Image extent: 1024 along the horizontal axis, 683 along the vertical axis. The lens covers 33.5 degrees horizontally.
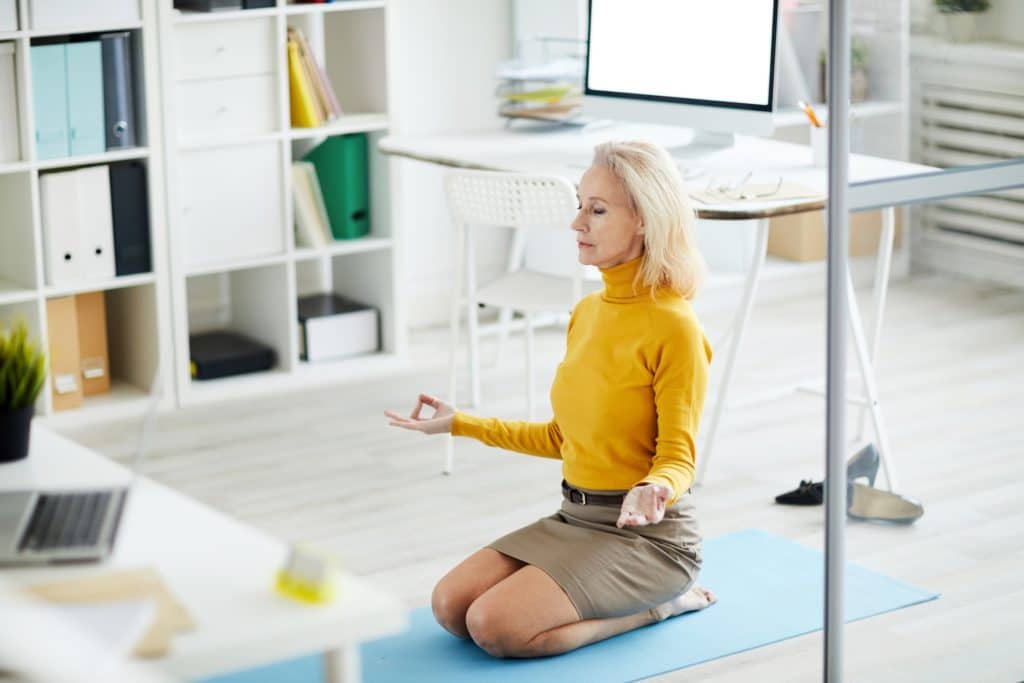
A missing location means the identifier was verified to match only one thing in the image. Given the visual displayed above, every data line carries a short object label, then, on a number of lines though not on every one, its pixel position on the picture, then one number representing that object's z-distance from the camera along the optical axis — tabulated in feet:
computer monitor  13.44
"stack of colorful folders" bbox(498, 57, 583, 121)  15.89
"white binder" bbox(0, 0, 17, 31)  13.87
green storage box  16.29
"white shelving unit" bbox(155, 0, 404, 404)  15.15
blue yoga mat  9.75
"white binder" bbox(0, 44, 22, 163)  14.07
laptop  6.53
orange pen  13.34
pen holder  13.53
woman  9.73
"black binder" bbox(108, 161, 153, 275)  14.85
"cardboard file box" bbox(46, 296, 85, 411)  14.80
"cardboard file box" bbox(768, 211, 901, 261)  19.25
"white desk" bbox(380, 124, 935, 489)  12.04
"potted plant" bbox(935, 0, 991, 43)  8.92
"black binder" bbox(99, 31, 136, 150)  14.49
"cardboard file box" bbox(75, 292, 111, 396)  15.11
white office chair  12.87
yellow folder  15.70
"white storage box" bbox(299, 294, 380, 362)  16.37
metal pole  8.32
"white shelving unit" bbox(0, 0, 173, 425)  14.23
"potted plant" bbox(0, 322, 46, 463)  7.87
